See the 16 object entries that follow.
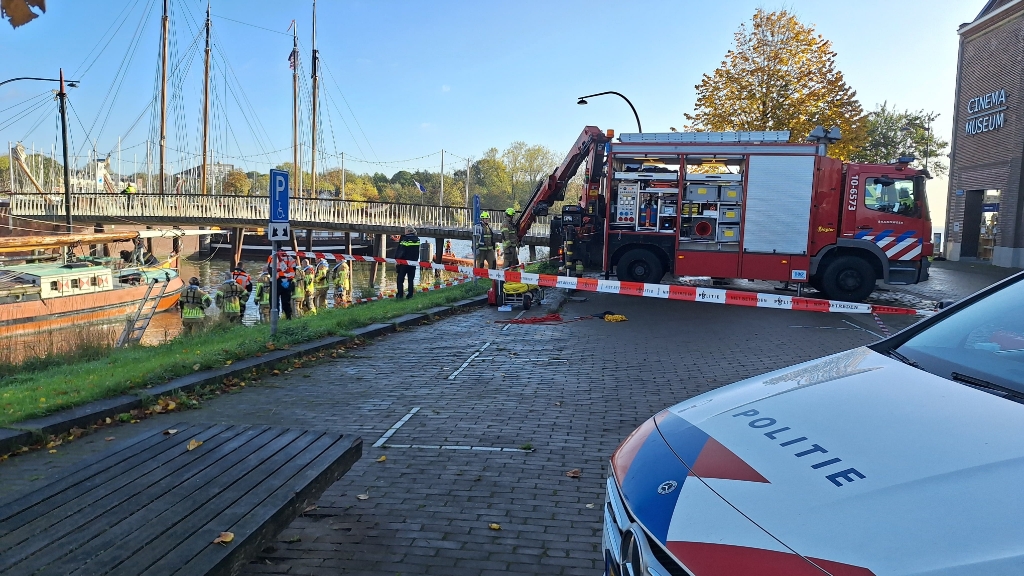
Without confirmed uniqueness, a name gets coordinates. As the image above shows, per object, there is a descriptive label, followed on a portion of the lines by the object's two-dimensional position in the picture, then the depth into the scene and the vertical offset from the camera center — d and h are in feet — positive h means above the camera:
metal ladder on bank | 42.04 -7.91
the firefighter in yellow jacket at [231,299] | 54.08 -6.78
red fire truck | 48.19 +1.69
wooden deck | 8.42 -4.21
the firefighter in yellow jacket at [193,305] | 51.57 -7.06
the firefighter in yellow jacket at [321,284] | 72.38 -7.13
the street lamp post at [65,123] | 82.02 +9.97
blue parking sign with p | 31.17 +0.86
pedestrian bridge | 125.87 -0.11
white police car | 5.16 -2.14
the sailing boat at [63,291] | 60.44 -8.08
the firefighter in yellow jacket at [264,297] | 57.67 -6.93
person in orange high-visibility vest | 52.23 -5.31
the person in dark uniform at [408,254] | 55.29 -2.77
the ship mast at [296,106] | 143.43 +22.92
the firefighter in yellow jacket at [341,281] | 77.97 -7.41
